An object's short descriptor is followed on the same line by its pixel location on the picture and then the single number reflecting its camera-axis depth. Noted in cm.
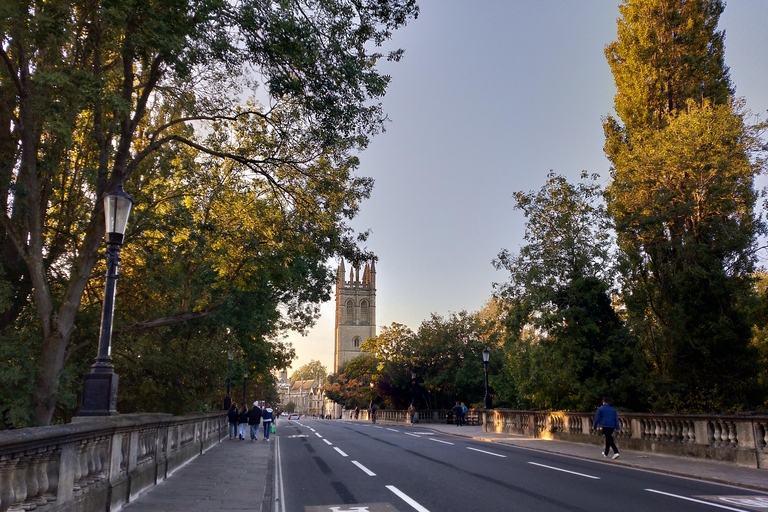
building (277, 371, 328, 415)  18685
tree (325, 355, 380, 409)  6818
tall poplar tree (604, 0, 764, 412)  1914
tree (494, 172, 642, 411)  2181
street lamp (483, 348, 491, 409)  3203
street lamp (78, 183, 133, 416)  783
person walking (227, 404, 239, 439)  2861
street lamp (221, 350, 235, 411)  2578
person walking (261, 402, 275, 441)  2719
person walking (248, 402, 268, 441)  2547
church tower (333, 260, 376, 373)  15175
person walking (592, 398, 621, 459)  1562
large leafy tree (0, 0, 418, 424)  1053
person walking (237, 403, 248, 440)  2649
